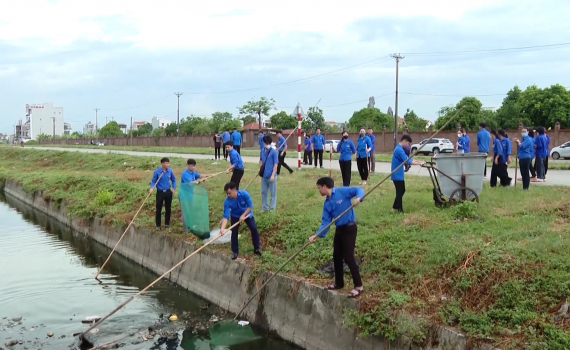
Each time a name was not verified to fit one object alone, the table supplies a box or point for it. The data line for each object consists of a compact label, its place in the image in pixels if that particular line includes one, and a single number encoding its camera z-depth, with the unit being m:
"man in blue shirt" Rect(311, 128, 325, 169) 20.97
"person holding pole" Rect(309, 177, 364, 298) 7.21
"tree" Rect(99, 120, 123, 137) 98.38
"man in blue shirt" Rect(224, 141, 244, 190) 12.36
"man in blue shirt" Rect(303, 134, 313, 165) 22.86
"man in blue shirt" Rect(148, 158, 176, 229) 12.64
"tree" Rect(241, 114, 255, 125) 72.00
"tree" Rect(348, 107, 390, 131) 60.50
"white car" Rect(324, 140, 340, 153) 42.25
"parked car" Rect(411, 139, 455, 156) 39.62
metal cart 9.77
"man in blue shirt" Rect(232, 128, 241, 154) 20.76
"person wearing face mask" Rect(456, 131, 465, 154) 15.50
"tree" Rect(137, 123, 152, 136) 102.06
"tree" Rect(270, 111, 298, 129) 64.38
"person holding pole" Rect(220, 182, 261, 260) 9.34
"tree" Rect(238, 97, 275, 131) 69.62
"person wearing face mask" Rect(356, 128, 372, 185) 14.70
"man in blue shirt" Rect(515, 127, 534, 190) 12.18
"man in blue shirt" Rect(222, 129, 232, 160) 23.20
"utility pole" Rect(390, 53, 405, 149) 47.70
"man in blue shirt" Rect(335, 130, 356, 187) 13.95
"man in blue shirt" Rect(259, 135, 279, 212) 11.38
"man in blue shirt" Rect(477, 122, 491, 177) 13.62
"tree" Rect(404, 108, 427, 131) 59.74
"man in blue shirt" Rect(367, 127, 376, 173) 18.22
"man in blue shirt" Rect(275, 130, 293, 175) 15.45
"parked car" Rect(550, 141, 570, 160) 31.16
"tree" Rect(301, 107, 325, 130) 60.06
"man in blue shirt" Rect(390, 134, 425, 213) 10.21
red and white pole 18.35
